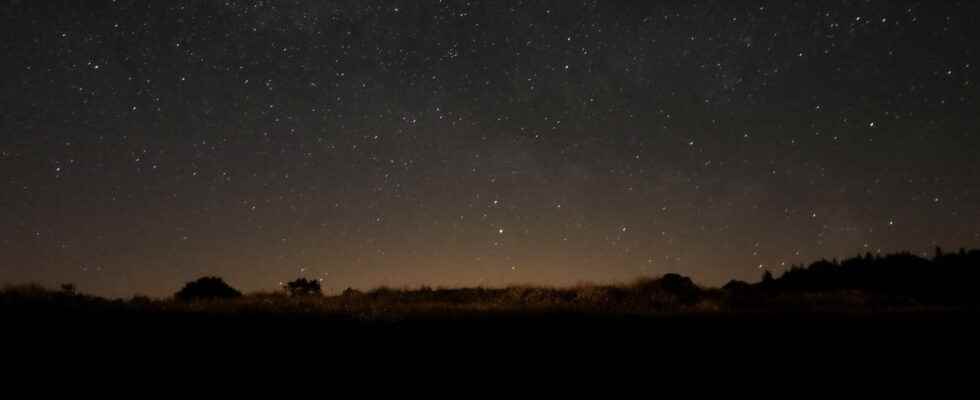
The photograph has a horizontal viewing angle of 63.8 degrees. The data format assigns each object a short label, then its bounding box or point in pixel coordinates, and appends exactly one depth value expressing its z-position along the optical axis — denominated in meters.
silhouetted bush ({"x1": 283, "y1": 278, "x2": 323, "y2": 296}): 25.67
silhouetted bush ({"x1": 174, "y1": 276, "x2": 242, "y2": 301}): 26.86
